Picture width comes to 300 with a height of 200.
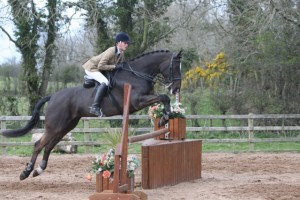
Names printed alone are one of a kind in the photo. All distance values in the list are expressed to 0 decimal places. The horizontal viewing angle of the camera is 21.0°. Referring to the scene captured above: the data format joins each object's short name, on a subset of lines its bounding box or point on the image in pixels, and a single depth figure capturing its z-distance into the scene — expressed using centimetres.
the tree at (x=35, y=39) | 2997
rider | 1233
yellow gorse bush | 3216
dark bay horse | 1207
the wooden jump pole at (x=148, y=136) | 1019
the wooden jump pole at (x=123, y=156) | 810
